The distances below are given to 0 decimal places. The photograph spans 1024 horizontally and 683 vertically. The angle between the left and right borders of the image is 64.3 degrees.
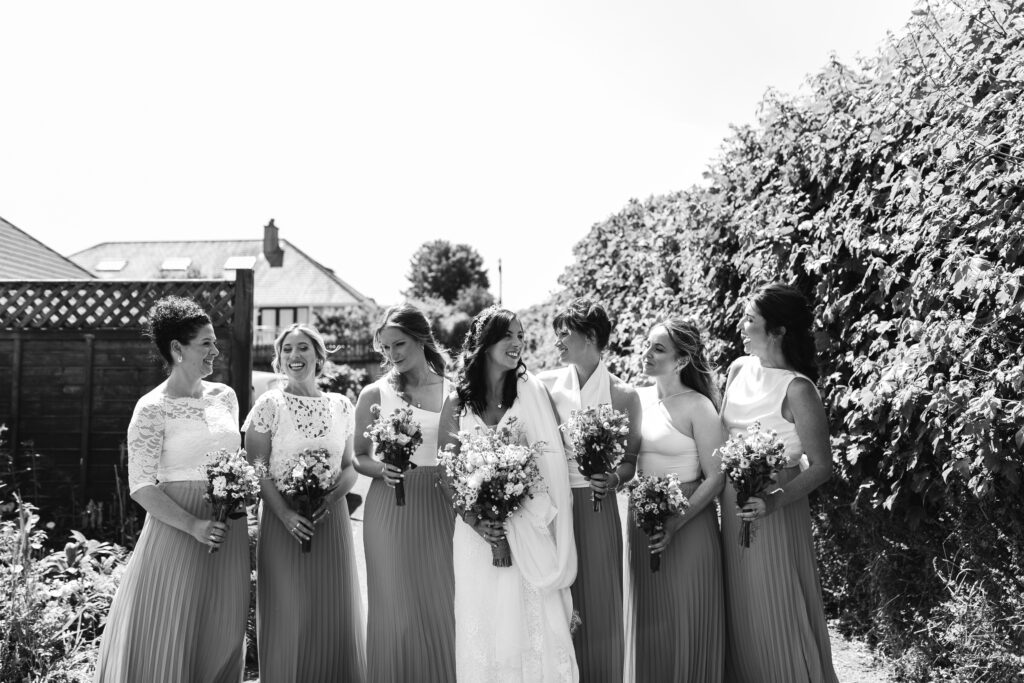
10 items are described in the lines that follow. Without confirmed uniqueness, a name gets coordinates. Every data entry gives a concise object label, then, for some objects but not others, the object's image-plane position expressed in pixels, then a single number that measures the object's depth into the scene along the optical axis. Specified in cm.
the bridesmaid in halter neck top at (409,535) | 467
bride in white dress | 416
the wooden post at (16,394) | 841
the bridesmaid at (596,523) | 462
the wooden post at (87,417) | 843
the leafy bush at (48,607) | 505
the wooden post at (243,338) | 855
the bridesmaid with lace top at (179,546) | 431
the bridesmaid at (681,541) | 455
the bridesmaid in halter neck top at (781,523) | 434
